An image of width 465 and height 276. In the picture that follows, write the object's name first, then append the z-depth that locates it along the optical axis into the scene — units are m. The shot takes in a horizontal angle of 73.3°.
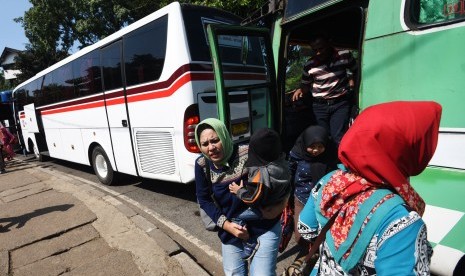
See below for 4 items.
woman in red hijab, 1.00
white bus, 4.23
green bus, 1.97
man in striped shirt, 3.32
